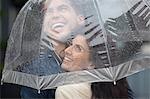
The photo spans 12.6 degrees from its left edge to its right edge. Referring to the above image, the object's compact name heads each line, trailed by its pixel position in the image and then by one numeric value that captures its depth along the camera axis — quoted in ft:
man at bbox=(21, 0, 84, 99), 13.91
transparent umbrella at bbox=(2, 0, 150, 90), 13.61
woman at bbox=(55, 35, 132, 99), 13.68
